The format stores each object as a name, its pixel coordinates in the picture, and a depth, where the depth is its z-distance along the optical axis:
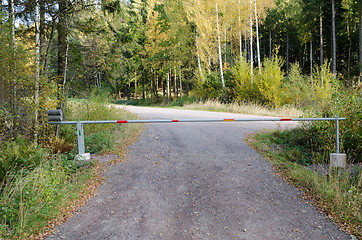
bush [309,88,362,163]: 7.31
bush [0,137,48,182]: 5.89
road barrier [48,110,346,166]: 6.71
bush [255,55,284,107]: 16.80
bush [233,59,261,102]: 18.61
